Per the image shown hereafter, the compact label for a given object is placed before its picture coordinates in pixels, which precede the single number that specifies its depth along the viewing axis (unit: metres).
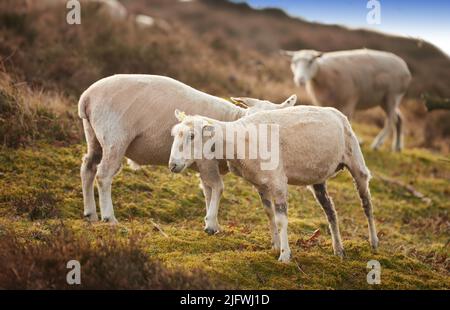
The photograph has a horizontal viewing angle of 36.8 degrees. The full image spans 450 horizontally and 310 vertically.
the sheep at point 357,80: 16.52
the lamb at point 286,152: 7.41
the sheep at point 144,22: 21.70
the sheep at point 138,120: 8.44
